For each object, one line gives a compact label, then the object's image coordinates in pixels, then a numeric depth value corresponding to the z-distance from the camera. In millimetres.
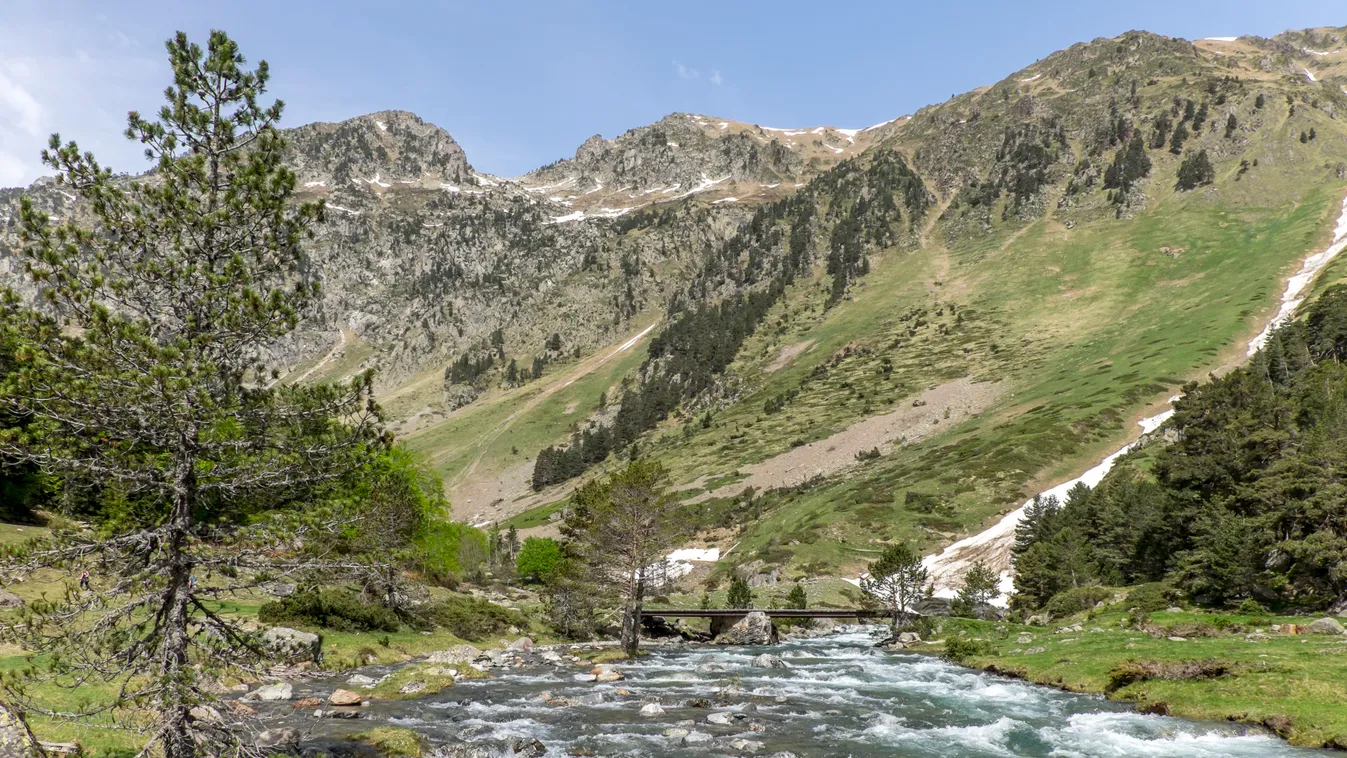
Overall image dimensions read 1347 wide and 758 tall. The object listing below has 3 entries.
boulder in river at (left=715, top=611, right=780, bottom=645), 60066
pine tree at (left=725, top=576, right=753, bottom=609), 75312
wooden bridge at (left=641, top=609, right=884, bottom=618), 63344
